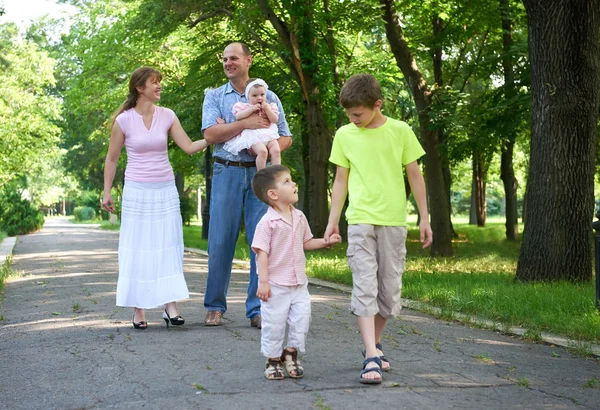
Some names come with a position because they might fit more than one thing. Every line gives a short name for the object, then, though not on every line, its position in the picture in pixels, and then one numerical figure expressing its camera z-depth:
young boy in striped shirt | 5.52
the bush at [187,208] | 41.56
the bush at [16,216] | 39.00
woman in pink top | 7.68
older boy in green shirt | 5.57
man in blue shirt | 7.46
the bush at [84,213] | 81.50
